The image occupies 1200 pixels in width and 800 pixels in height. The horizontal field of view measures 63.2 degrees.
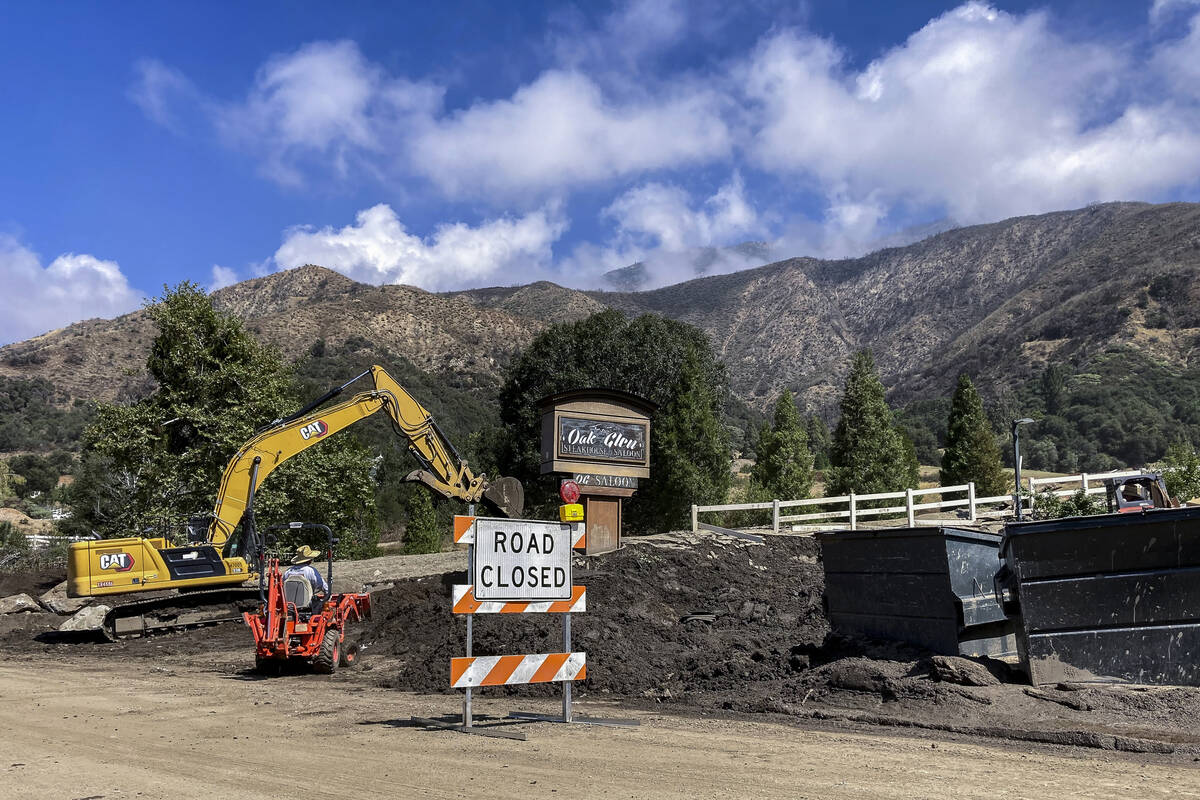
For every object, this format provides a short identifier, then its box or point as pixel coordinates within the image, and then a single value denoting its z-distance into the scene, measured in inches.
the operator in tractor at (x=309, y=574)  582.2
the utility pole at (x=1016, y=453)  1202.9
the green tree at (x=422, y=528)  1759.4
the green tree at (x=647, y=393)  1754.4
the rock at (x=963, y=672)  376.5
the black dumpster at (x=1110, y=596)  354.0
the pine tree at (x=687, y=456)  1726.1
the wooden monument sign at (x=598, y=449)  981.2
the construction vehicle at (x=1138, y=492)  527.8
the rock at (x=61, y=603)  1000.2
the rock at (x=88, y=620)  860.6
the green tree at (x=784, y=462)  1679.4
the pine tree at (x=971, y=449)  1839.3
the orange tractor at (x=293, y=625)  569.3
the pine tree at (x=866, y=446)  1675.3
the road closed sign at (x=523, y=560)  365.7
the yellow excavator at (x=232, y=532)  735.7
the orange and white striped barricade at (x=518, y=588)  359.6
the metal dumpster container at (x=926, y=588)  404.8
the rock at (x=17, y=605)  1000.9
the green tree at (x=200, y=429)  1210.0
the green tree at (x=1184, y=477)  1262.3
